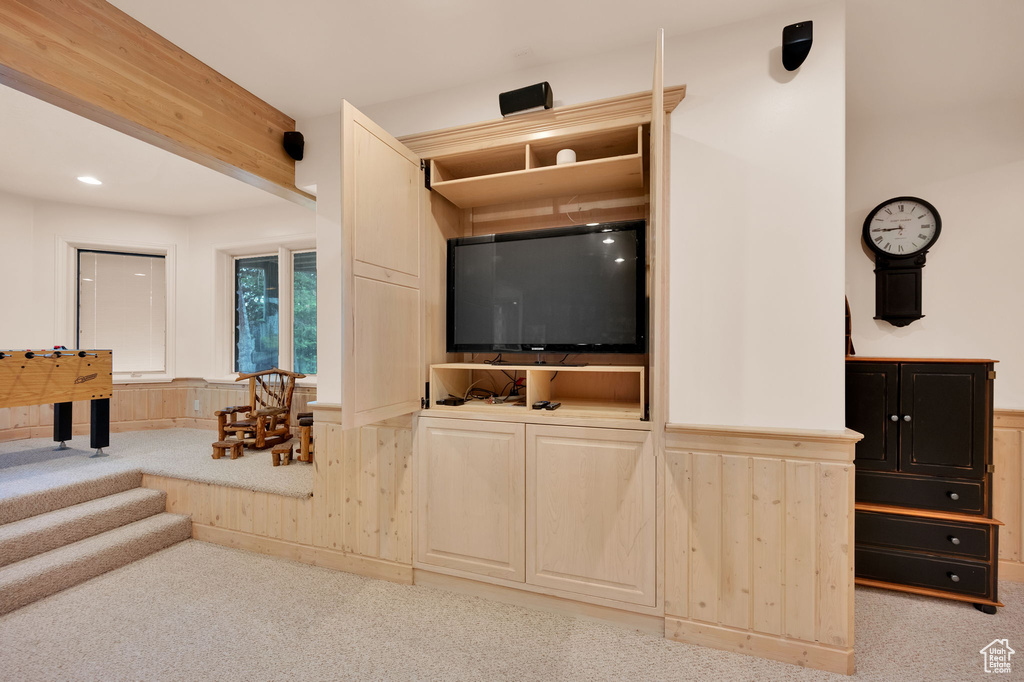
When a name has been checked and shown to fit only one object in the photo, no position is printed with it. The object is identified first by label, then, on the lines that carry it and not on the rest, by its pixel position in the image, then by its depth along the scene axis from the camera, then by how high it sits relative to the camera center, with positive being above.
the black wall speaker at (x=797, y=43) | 1.67 +1.15
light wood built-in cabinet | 1.89 -0.78
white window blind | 4.41 +0.33
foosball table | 2.93 -0.32
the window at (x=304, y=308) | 4.31 +0.31
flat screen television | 2.08 +0.24
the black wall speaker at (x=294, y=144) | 2.57 +1.17
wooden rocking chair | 3.70 -0.67
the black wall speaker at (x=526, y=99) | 2.01 +1.14
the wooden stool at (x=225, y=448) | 3.42 -0.87
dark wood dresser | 2.05 -0.69
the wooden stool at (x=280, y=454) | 3.22 -0.87
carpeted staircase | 2.18 -1.15
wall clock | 2.49 +0.53
